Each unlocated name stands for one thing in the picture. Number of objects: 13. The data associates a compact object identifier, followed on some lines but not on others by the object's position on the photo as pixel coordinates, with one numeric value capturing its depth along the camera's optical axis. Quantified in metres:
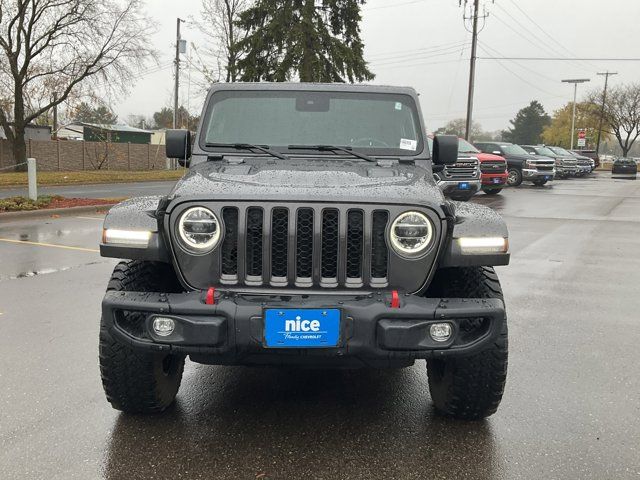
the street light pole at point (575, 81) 56.16
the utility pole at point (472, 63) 30.76
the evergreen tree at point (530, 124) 104.31
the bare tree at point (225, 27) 36.66
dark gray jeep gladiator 2.71
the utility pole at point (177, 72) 35.31
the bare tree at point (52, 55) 28.77
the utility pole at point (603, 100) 62.03
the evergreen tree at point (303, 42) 26.86
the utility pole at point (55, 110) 31.00
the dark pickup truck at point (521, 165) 24.95
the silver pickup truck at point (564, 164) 34.04
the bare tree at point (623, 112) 61.41
